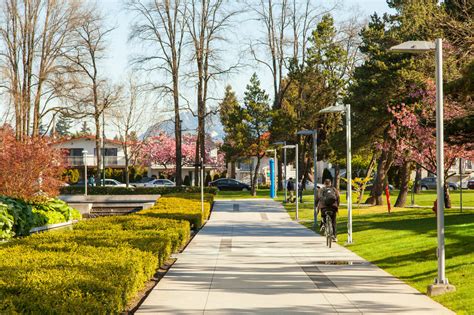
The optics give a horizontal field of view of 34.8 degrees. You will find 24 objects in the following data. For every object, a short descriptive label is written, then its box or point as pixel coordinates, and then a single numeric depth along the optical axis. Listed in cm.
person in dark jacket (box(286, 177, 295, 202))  5037
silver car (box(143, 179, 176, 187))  8514
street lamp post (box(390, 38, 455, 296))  1266
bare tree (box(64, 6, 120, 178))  4834
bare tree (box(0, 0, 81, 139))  4656
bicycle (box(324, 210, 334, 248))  2197
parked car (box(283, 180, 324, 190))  8244
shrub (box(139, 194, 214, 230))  2650
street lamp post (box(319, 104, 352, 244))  2380
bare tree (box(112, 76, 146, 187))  6187
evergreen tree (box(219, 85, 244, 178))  6235
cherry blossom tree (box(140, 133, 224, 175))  10738
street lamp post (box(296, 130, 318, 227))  3075
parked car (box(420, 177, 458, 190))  7894
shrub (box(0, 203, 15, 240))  2062
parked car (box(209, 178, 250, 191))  7644
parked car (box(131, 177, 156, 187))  9311
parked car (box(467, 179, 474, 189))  7956
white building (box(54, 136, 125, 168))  10056
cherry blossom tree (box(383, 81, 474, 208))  3347
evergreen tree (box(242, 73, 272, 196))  6269
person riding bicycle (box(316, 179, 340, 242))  2266
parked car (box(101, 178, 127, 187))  8412
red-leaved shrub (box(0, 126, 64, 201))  2792
